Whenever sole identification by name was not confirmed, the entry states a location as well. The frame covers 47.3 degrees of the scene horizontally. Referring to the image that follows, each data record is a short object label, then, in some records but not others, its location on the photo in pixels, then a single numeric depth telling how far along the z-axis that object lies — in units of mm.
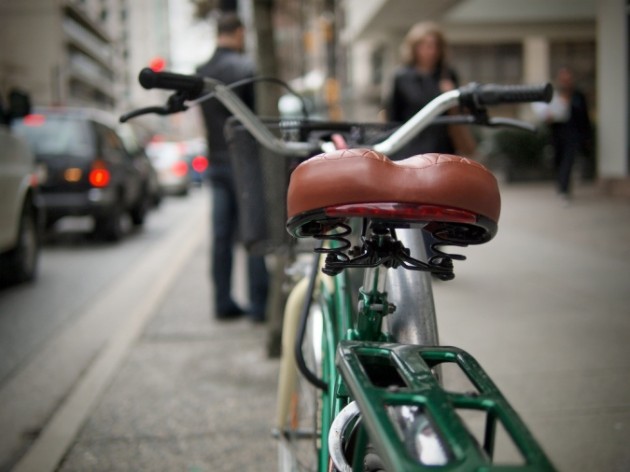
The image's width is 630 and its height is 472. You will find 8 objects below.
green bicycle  1137
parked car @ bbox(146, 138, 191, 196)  21016
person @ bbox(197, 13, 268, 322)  4953
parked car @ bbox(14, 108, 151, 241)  10016
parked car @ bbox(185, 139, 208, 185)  24445
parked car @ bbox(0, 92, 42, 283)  6539
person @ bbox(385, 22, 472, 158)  5317
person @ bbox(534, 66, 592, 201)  10912
